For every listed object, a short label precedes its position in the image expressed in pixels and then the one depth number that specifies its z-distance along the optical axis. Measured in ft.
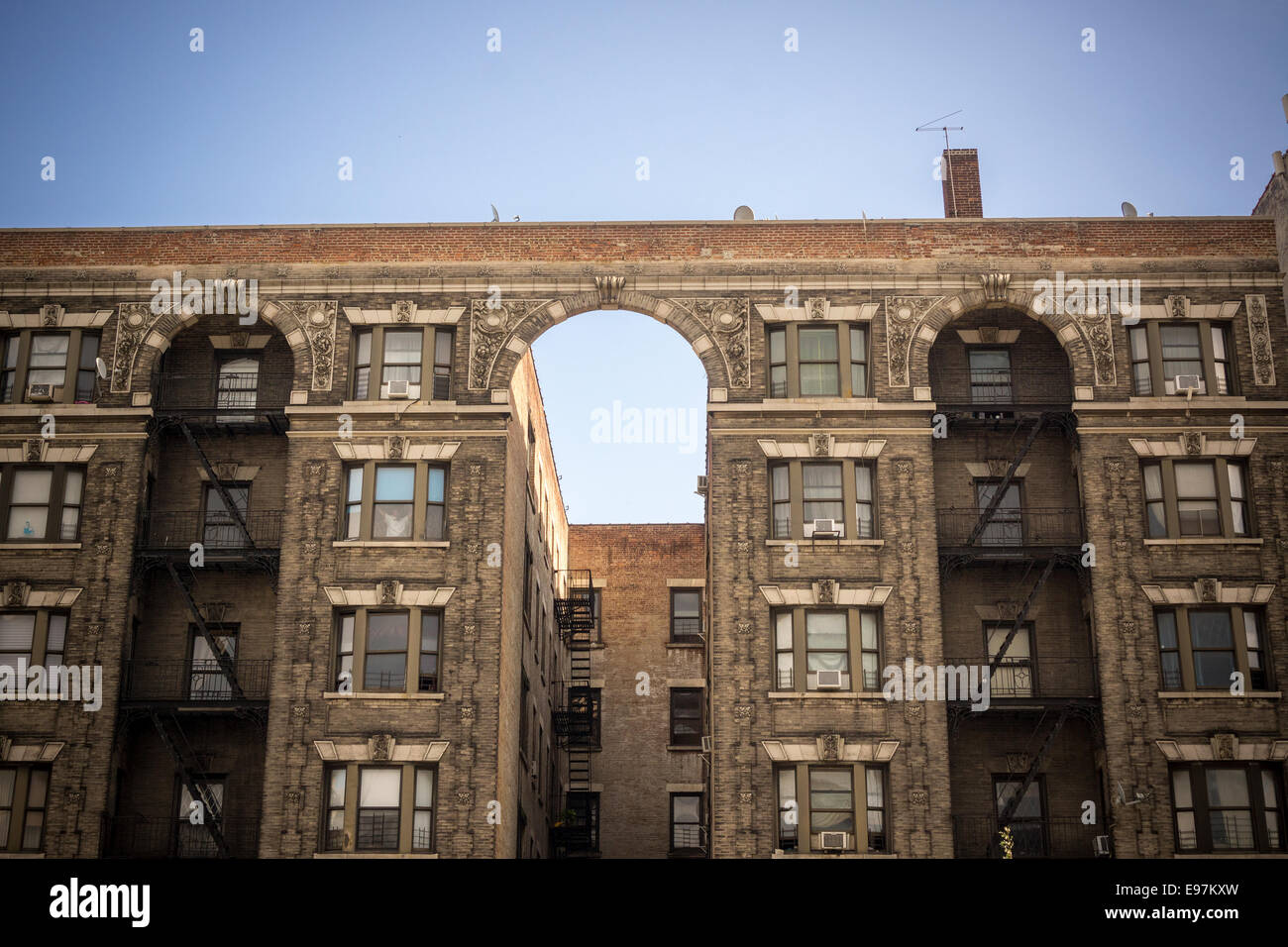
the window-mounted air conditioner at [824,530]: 124.06
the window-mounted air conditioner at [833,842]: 116.57
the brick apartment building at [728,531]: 119.24
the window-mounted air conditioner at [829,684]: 120.88
